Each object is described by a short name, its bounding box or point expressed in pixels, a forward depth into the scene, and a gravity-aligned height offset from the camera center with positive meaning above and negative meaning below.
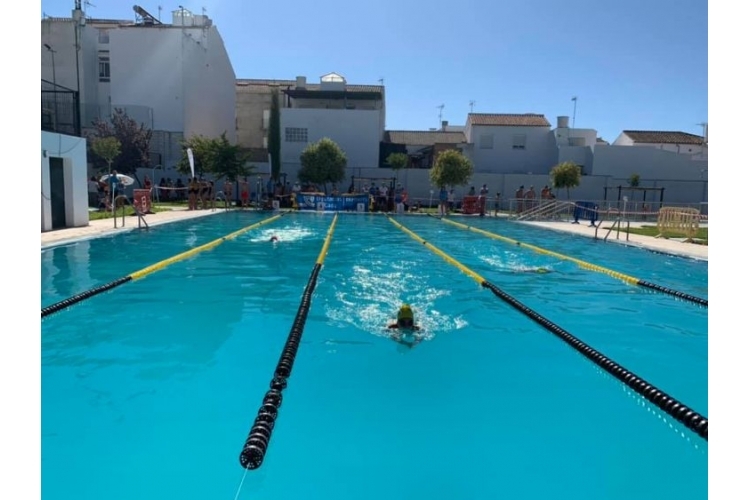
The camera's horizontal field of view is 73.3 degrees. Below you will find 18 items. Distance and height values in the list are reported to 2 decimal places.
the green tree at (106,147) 26.03 +3.92
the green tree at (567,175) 27.17 +2.45
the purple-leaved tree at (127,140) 28.89 +4.75
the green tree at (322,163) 30.30 +3.58
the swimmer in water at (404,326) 5.45 -1.19
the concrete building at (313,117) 35.72 +7.80
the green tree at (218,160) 26.83 +3.36
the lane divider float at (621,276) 7.38 -1.00
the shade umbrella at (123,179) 15.43 +1.35
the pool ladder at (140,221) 14.33 +0.05
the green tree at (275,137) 35.74 +6.08
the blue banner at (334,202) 25.73 +1.00
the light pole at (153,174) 30.64 +2.95
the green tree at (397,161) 33.25 +4.00
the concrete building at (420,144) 39.25 +6.36
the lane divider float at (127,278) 6.02 -0.86
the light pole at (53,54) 32.38 +10.98
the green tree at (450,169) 26.84 +2.78
